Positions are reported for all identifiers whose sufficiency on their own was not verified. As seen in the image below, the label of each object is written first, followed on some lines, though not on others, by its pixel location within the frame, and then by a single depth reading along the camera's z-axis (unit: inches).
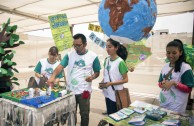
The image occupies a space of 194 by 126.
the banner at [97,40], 144.3
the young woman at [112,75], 98.8
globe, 54.7
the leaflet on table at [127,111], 72.1
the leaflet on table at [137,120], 62.6
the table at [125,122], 63.7
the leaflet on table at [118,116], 66.8
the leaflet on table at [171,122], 62.4
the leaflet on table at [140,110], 74.5
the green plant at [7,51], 80.8
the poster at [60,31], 139.6
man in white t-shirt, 107.0
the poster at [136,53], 149.2
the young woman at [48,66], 126.0
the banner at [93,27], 171.0
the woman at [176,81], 77.5
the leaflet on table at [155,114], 66.7
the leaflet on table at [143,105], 79.6
